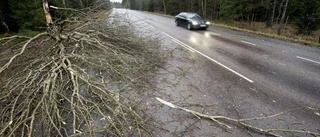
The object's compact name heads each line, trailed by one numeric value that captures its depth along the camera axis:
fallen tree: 3.21
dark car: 15.47
